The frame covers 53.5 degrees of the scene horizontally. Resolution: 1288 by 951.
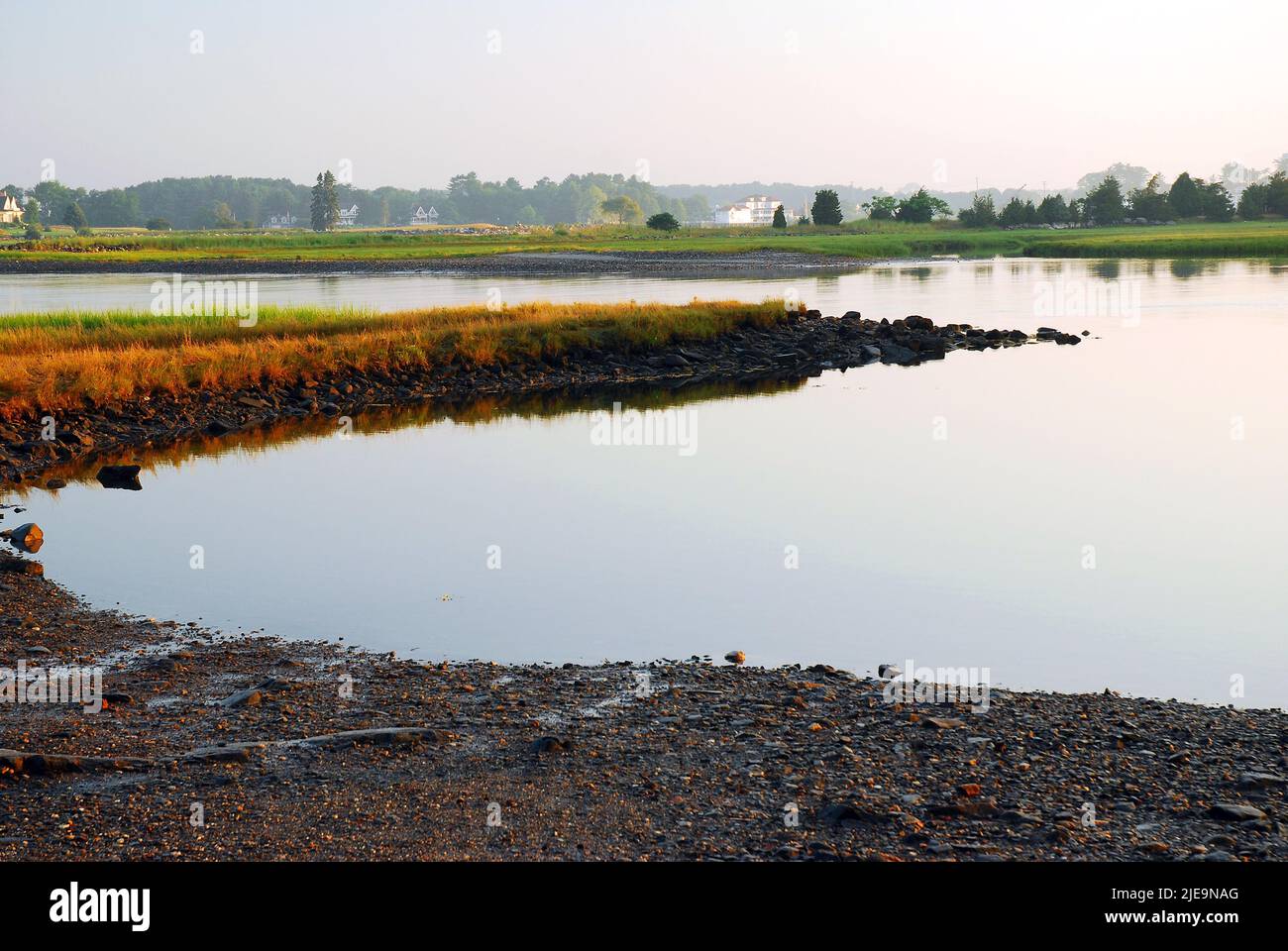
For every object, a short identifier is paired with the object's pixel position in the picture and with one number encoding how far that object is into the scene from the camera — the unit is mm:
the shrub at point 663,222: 165125
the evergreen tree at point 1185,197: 157500
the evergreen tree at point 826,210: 159875
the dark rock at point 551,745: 10578
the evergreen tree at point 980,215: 161375
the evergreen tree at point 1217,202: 157000
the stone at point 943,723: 11094
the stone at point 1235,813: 9086
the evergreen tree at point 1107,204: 159375
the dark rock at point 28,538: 19109
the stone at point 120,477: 24922
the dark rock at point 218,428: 31500
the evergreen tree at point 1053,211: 164625
